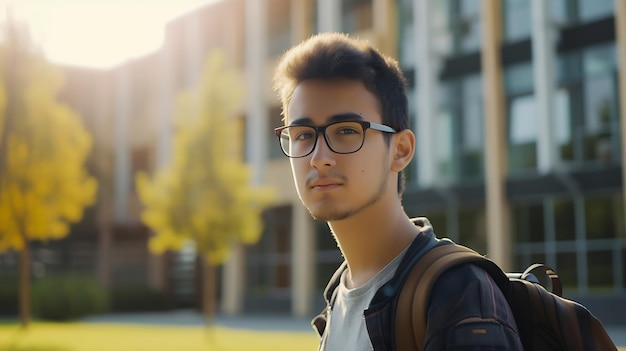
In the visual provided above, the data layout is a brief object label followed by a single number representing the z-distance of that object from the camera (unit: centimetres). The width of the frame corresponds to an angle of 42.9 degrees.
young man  183
